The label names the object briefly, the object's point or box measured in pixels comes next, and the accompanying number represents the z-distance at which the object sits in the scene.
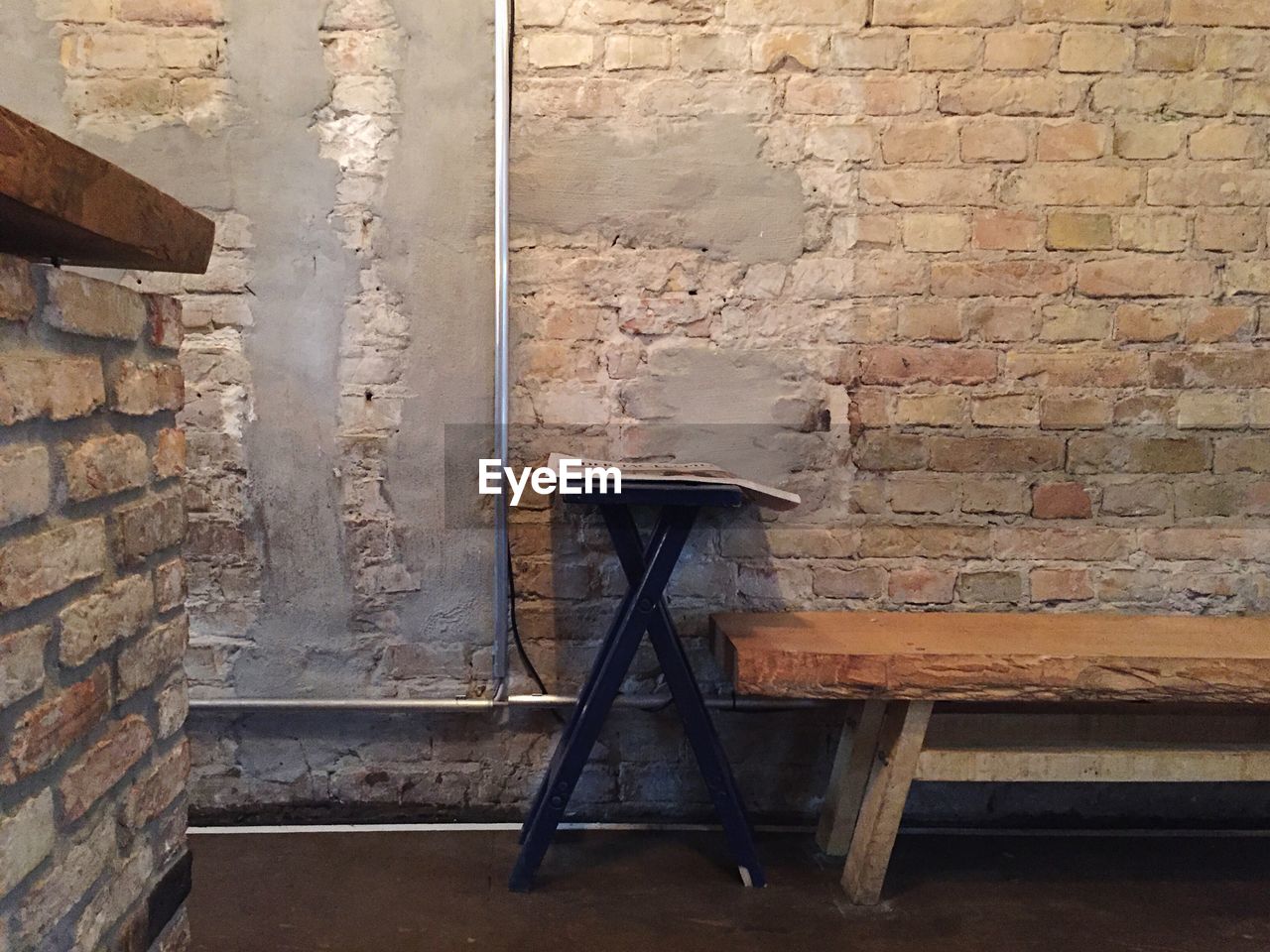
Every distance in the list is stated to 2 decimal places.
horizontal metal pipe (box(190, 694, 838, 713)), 2.10
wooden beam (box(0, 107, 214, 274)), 0.82
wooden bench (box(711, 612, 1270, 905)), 1.71
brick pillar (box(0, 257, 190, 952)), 0.92
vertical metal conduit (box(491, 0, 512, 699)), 2.00
